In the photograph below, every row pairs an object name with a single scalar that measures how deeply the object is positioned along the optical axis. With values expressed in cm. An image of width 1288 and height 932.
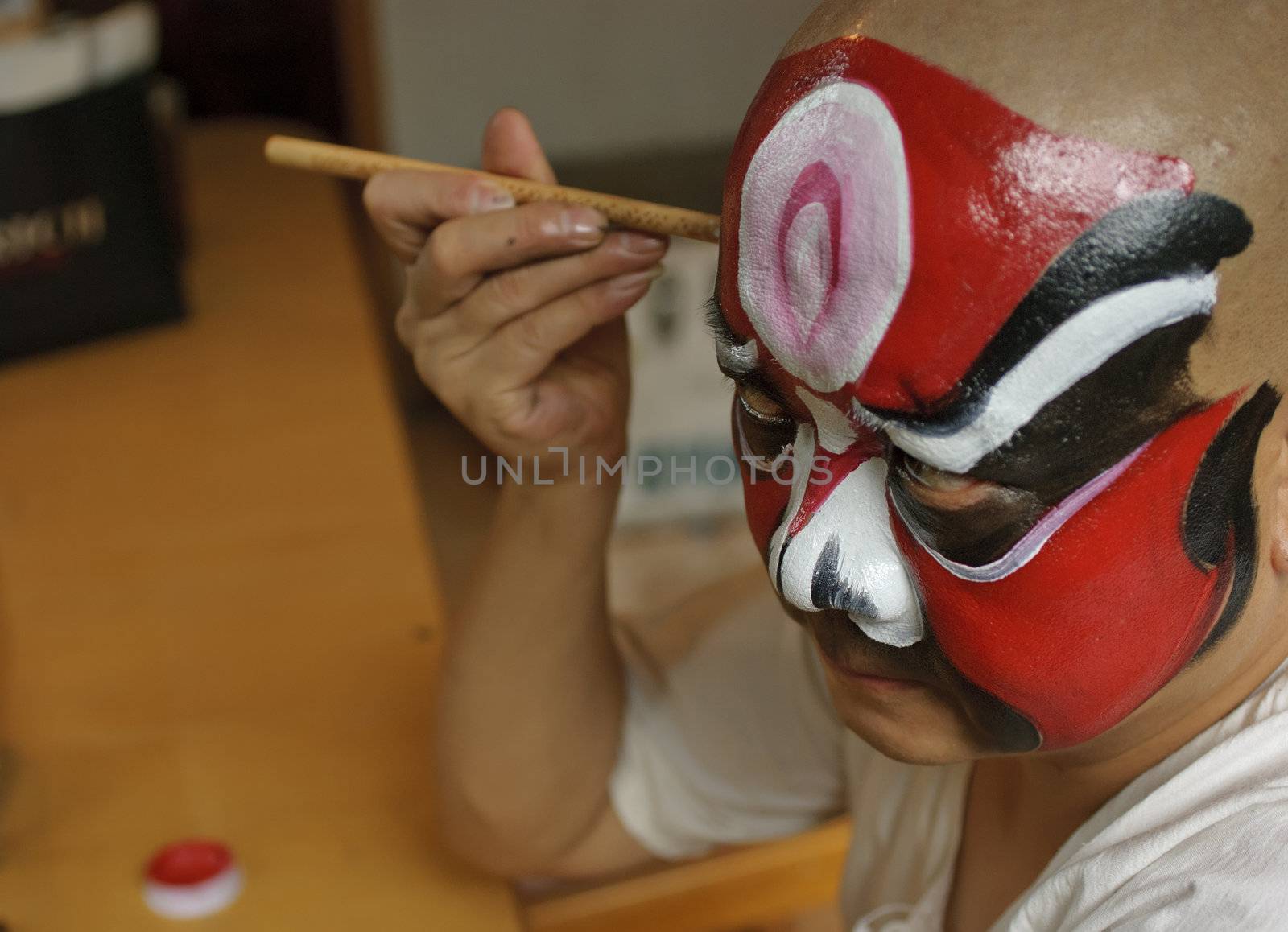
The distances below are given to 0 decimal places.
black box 124
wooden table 82
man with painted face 45
